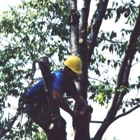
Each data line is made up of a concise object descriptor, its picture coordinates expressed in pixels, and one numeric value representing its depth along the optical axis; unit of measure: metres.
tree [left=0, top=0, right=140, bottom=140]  6.91
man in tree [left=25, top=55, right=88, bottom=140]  5.83
